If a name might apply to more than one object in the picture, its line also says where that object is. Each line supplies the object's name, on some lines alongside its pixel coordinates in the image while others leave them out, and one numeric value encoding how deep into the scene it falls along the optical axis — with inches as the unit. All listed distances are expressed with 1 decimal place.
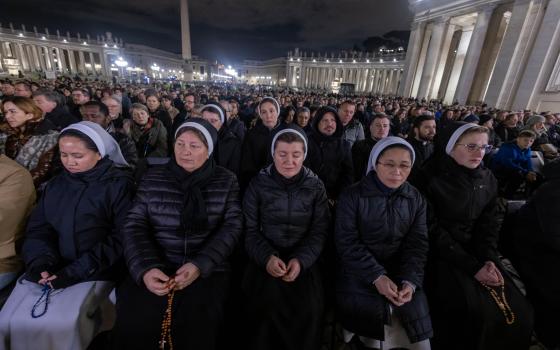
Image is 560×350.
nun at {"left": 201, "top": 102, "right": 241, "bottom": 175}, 171.2
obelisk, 1945.1
